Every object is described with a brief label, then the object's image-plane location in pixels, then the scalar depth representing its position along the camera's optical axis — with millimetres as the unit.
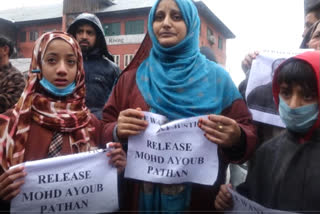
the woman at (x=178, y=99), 1812
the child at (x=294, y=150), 1556
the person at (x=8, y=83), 3035
